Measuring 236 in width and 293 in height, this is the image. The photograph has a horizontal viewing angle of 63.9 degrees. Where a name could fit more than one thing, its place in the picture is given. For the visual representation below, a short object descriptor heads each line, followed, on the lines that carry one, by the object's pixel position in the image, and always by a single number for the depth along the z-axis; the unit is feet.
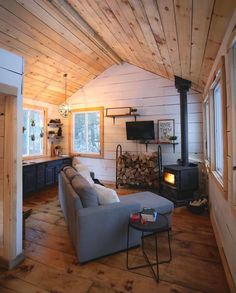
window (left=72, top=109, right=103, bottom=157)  19.10
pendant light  15.53
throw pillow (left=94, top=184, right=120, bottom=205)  7.69
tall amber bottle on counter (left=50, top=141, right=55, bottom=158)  20.00
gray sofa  6.72
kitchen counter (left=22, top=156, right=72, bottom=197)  14.52
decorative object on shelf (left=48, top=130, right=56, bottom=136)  19.69
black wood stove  12.58
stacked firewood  15.46
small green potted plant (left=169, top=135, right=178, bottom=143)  15.23
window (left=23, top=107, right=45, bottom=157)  17.46
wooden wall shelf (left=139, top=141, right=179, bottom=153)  15.75
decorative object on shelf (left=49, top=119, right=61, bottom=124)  19.42
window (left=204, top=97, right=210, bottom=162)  13.00
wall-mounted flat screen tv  16.24
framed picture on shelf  15.92
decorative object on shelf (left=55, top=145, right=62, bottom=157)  19.90
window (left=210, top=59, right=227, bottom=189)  9.11
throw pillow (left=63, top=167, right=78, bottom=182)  9.57
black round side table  6.24
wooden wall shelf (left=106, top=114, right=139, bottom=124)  17.31
